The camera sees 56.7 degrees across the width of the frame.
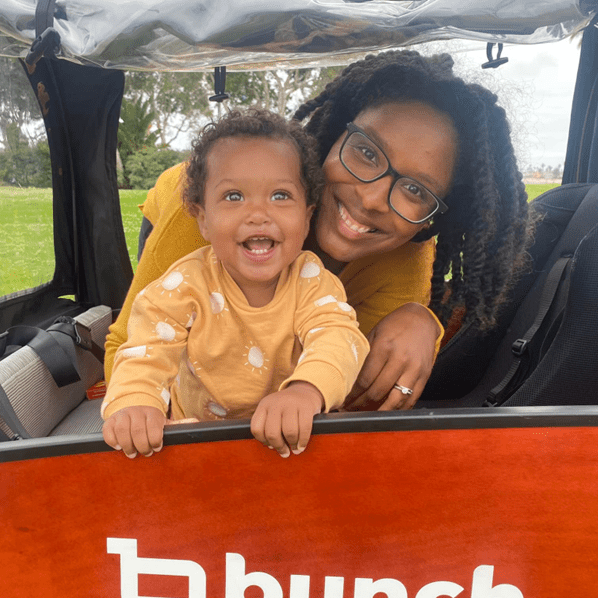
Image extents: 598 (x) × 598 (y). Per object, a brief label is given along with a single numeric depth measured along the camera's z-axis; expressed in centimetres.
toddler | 105
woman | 129
